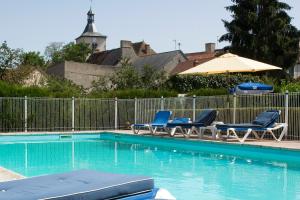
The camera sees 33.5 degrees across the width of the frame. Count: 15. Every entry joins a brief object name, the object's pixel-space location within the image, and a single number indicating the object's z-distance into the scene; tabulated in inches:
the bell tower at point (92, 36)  3609.7
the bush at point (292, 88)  637.4
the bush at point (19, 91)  737.6
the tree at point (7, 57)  1085.8
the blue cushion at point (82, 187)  140.7
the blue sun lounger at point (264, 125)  502.9
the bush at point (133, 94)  812.6
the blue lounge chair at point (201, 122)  558.9
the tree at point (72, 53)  2918.1
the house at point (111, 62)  1534.2
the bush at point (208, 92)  785.0
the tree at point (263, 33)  1396.4
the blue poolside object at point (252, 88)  580.1
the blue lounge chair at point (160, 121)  626.2
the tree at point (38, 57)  2579.2
